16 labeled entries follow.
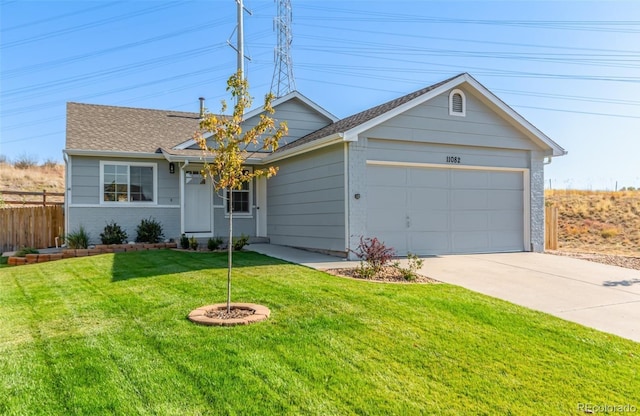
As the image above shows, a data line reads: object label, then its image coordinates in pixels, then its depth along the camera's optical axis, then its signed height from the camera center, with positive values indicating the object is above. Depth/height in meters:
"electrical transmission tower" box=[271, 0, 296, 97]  22.23 +8.23
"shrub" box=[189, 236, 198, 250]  12.27 -0.91
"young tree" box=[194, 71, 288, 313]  5.61 +1.00
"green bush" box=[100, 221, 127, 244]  12.81 -0.69
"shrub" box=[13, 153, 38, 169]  35.78 +4.13
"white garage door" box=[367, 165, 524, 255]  11.10 +0.06
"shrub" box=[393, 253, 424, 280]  7.95 -1.12
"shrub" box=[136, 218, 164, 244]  13.31 -0.64
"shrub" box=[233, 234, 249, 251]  11.90 -0.88
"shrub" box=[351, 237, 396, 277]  8.41 -0.90
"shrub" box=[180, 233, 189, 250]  12.54 -0.90
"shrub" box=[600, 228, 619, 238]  20.59 -1.03
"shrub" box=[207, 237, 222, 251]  12.09 -0.91
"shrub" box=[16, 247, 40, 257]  11.83 -1.11
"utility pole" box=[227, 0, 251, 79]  16.97 +6.85
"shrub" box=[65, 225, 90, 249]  12.34 -0.81
